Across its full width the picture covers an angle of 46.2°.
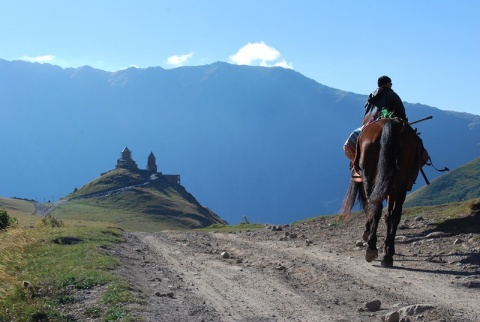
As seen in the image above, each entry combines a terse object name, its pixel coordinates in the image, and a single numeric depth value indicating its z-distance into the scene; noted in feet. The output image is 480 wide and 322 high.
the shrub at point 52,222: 93.79
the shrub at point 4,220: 87.77
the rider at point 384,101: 37.70
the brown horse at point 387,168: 32.04
